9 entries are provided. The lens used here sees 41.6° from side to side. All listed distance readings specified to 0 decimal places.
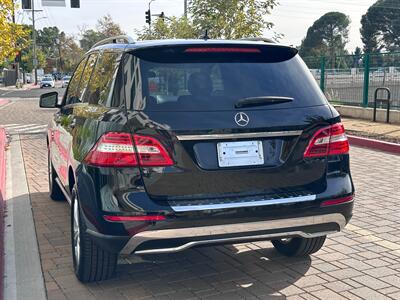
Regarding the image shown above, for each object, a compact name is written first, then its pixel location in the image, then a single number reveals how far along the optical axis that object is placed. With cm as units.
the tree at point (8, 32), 1436
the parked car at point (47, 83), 5874
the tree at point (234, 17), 1819
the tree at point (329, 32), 10662
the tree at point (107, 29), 7439
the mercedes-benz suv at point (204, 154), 340
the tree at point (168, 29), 2625
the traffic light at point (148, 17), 3871
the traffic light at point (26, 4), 3446
